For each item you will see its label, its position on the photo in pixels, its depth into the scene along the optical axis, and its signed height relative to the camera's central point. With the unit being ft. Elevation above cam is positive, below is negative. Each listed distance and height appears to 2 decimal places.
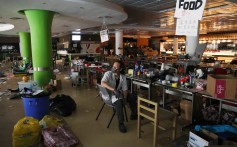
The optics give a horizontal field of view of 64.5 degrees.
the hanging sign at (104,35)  23.28 +2.34
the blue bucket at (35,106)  11.98 -3.39
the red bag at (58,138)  9.05 -4.17
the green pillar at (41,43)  19.62 +1.17
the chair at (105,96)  11.61 -2.64
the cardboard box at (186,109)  12.30 -3.71
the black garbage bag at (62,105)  13.69 -3.83
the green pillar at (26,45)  44.98 +2.11
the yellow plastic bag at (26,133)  9.04 -3.86
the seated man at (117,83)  11.91 -1.94
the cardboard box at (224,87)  9.20 -1.64
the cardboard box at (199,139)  7.51 -3.50
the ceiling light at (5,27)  38.80 +5.63
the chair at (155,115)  9.09 -3.18
